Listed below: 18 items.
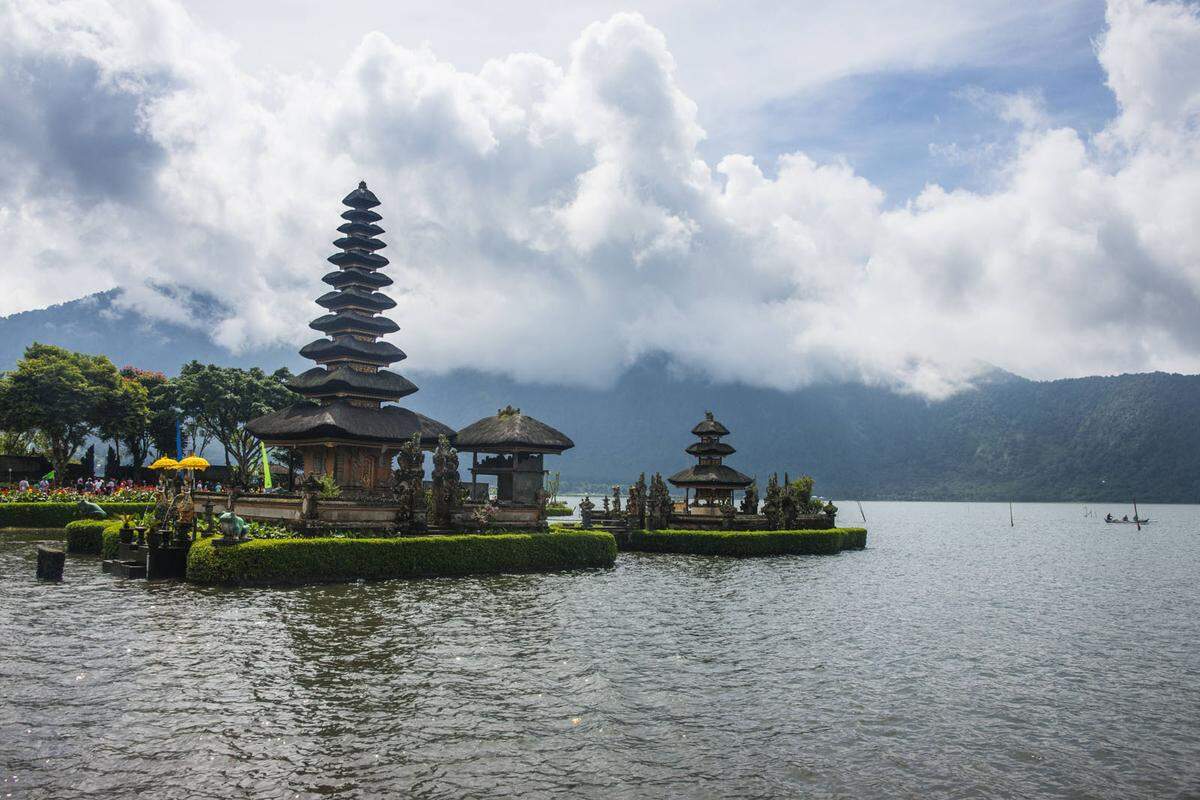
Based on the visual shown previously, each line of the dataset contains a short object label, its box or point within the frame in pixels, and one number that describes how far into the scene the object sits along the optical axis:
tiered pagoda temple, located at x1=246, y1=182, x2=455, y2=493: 53.69
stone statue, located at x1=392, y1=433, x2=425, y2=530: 39.41
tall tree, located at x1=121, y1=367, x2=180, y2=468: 84.69
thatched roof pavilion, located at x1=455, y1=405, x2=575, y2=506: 55.00
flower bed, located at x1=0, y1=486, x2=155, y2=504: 58.38
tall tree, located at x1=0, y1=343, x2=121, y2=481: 72.62
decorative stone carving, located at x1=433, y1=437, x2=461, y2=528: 41.00
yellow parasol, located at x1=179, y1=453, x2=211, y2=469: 43.28
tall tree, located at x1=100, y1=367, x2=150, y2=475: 78.62
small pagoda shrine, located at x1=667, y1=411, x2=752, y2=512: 65.06
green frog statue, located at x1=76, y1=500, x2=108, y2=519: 53.97
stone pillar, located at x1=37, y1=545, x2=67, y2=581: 30.83
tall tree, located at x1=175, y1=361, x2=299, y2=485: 83.00
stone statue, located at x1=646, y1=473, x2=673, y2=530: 59.16
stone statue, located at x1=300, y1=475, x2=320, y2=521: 36.66
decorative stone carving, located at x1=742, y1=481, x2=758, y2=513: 63.28
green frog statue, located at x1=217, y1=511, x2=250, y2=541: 32.06
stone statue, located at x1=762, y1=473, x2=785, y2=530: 60.44
